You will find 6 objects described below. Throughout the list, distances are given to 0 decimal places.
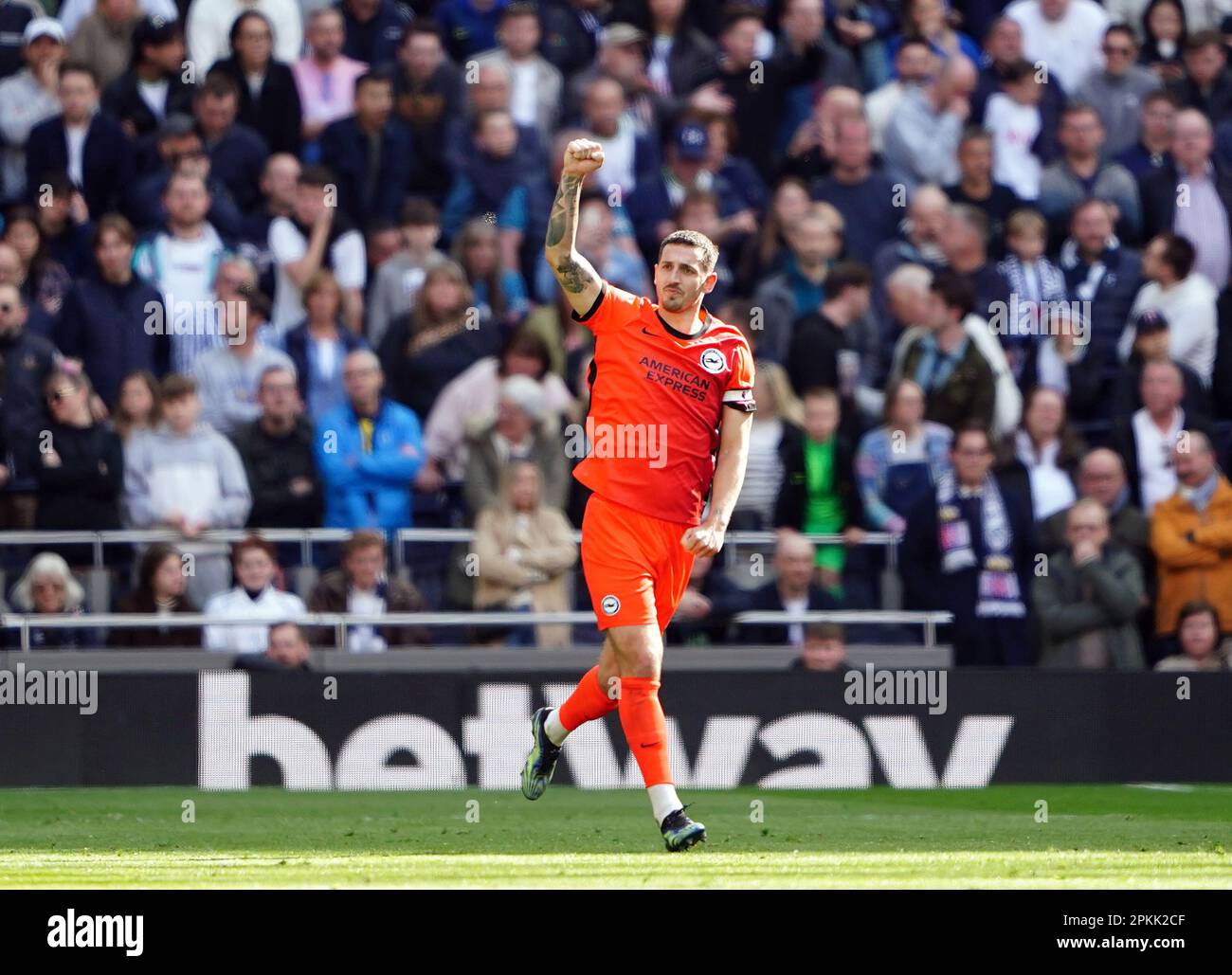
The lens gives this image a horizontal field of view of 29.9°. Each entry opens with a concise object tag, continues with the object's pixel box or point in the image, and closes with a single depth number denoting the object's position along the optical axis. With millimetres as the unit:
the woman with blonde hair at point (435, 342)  15117
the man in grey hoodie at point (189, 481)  14398
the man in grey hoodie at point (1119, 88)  17625
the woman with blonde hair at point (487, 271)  15555
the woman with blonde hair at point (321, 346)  15133
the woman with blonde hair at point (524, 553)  14383
